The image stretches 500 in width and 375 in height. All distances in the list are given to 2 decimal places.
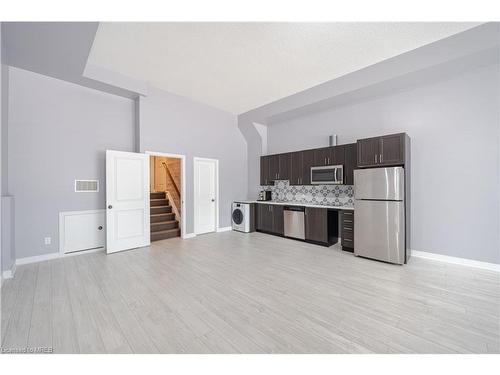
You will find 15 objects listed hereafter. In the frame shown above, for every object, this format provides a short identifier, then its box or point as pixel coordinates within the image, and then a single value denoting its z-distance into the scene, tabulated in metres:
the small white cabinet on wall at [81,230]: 3.88
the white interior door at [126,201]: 4.11
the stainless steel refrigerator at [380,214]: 3.43
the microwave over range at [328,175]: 4.59
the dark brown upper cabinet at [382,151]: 3.48
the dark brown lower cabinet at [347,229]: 4.09
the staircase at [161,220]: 5.22
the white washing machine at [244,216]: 5.91
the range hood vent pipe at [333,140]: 4.88
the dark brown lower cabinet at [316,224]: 4.55
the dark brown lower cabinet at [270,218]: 5.46
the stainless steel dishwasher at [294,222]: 4.95
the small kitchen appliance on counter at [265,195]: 6.26
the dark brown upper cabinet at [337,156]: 4.62
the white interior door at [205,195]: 5.62
